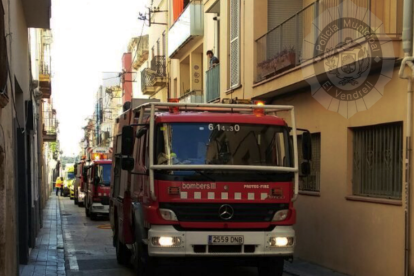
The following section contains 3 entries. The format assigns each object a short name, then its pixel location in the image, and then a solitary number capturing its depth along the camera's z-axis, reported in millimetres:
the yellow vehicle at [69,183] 43069
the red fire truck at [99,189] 22406
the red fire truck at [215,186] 7551
